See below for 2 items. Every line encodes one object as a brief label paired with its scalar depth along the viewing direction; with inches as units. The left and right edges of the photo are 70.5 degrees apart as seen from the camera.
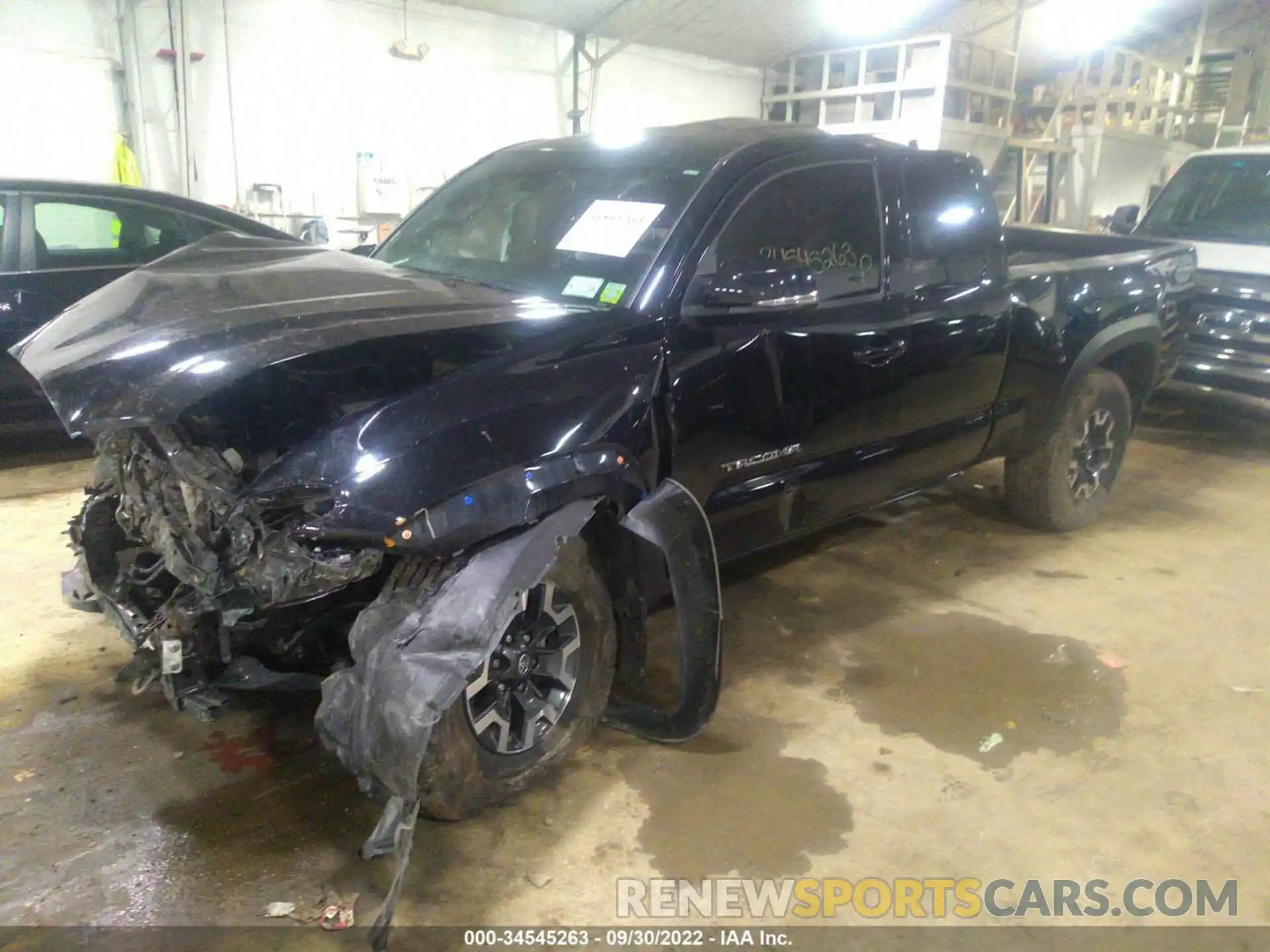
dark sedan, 182.7
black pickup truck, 78.6
